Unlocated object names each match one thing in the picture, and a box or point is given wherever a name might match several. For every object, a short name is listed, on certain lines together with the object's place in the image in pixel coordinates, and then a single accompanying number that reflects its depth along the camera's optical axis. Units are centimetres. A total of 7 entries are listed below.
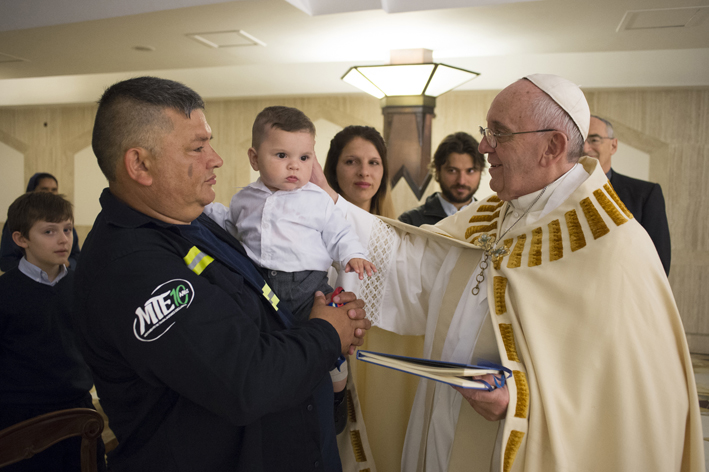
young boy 264
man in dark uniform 120
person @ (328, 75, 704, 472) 156
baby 200
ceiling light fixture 479
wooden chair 181
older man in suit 371
